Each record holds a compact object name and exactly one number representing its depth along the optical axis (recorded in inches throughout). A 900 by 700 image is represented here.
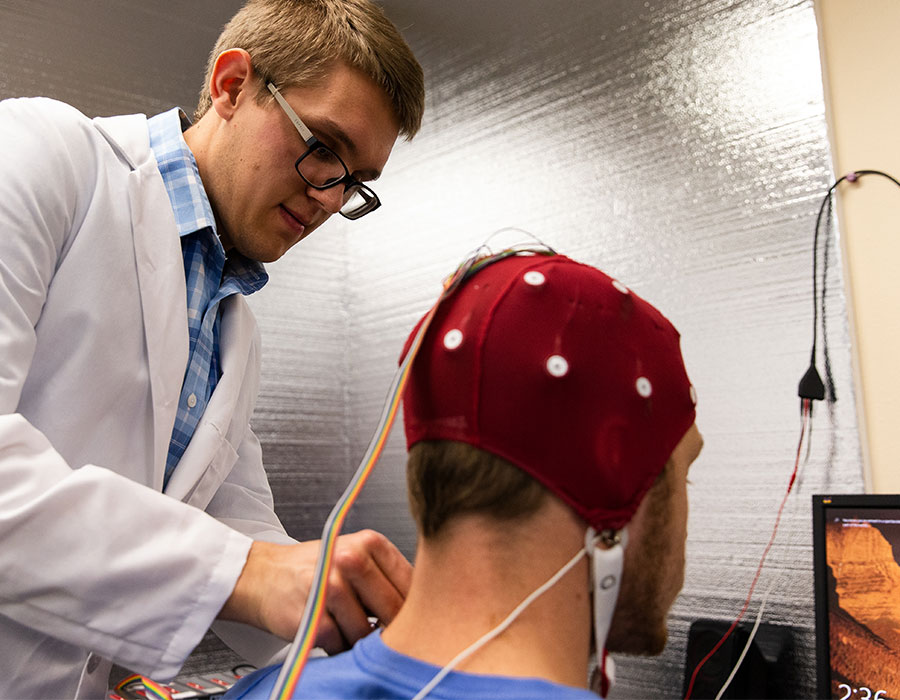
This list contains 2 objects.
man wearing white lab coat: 31.9
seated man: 26.5
